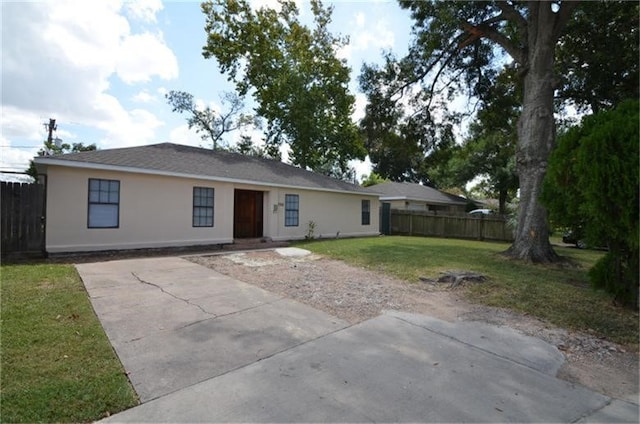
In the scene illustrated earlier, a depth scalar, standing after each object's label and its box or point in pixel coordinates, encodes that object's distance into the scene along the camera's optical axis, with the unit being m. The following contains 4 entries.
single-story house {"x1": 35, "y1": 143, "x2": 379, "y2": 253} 8.62
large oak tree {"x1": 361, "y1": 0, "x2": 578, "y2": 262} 9.66
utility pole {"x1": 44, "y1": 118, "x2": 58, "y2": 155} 23.64
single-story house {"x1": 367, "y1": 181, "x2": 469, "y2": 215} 22.62
